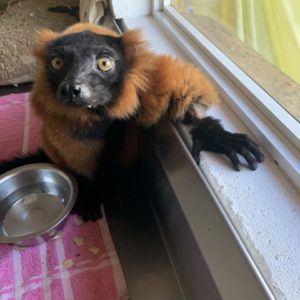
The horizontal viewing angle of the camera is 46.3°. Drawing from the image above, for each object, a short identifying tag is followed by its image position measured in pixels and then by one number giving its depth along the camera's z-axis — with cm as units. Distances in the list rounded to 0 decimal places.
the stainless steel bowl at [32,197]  73
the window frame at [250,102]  55
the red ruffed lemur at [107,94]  54
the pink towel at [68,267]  64
